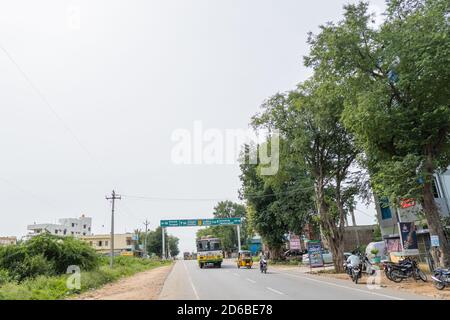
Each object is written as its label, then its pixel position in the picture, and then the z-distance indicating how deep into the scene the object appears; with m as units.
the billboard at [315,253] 26.98
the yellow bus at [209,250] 35.81
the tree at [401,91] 15.79
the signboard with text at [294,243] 31.23
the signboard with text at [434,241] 16.39
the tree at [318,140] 25.81
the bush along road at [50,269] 16.33
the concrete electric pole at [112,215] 34.45
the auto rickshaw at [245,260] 34.81
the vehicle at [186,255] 99.95
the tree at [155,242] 106.75
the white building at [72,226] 97.44
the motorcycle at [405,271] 16.59
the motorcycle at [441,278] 13.40
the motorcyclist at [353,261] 17.58
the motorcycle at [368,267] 19.61
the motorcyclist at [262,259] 26.51
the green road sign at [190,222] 59.44
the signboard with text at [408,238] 19.47
